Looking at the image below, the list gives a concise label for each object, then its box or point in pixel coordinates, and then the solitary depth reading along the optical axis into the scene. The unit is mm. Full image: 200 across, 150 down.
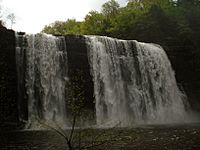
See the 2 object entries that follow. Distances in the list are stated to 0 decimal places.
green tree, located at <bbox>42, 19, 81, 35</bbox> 41792
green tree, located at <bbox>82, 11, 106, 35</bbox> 31963
